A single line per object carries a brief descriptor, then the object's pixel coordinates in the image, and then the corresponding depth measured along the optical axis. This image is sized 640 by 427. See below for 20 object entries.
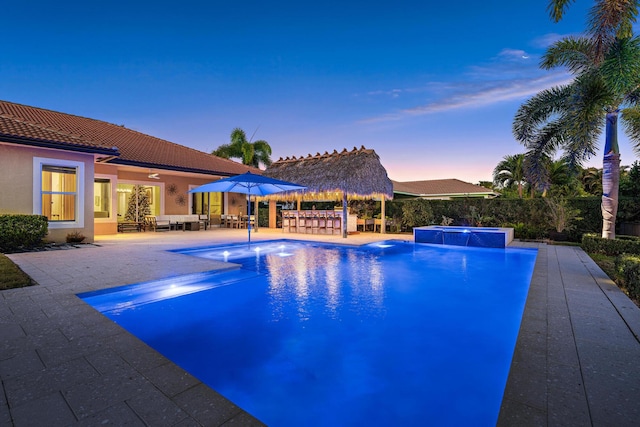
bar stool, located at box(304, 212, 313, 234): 17.16
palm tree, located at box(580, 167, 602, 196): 31.91
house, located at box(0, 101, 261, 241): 10.27
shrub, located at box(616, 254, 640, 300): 5.07
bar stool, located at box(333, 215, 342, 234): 16.44
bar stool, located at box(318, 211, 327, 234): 16.80
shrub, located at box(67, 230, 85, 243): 11.29
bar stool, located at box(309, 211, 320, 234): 16.96
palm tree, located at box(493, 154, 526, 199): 29.99
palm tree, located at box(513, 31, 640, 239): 8.53
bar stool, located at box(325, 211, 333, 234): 16.61
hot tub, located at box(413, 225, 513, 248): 12.44
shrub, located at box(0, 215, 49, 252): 9.31
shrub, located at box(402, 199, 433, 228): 17.81
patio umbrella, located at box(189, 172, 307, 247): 11.41
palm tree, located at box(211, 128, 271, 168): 29.48
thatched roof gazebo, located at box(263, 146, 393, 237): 15.91
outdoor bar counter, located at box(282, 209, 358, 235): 16.52
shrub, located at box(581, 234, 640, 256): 9.52
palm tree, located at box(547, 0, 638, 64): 9.63
